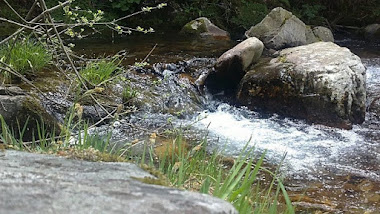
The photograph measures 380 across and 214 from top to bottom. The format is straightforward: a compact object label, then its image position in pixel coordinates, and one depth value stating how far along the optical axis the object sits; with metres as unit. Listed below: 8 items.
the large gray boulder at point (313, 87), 6.09
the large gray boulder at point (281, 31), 9.42
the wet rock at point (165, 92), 6.13
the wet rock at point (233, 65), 7.06
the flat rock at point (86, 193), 0.91
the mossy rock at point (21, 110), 4.09
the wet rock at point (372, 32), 11.55
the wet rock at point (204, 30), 10.36
